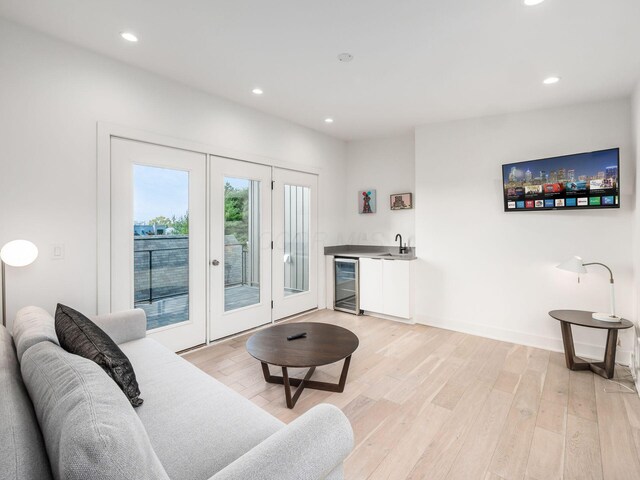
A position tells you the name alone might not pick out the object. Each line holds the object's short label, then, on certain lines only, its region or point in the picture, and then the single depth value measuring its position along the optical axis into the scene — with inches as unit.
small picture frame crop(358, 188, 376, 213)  198.5
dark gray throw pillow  54.1
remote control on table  102.3
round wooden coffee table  88.6
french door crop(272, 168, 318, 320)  162.7
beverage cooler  184.2
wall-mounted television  118.4
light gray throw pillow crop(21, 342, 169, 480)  27.2
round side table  106.7
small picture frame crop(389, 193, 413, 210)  184.4
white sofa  28.9
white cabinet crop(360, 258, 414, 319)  166.1
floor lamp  79.7
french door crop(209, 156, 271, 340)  135.5
